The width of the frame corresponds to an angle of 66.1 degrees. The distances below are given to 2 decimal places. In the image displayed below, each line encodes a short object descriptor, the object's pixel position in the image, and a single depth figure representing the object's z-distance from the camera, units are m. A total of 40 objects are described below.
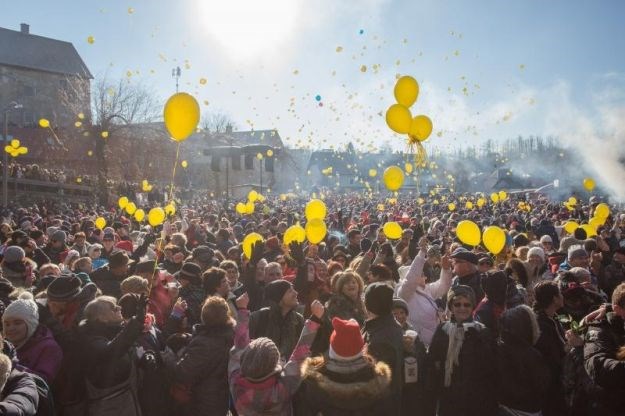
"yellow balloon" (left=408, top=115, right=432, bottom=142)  7.80
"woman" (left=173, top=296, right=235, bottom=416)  3.53
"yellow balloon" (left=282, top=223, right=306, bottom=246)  6.44
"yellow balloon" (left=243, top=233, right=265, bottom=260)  6.84
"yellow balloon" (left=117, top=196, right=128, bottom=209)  13.45
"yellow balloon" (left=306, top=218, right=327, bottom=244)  6.66
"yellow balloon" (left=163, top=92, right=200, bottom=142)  5.01
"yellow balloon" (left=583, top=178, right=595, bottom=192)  15.07
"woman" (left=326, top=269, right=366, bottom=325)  4.12
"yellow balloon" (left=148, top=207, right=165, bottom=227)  8.96
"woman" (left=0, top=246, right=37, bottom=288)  5.69
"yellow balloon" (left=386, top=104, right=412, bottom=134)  7.42
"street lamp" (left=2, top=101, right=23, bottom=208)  19.45
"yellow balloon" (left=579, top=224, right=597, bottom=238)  8.49
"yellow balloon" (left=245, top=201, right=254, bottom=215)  14.18
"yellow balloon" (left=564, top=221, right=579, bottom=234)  9.44
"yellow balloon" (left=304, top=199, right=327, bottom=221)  7.35
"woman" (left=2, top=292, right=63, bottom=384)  3.07
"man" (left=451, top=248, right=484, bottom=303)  4.86
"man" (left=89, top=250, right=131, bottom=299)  5.55
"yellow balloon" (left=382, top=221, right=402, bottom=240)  7.98
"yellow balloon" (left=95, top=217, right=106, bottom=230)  11.77
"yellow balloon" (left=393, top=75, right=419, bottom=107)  7.40
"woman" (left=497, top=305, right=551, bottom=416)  3.23
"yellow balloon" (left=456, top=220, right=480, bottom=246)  6.45
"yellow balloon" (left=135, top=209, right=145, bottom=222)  12.34
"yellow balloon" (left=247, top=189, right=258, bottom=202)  15.41
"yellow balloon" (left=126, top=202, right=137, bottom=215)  13.15
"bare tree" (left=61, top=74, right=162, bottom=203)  28.17
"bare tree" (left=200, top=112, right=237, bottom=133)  69.06
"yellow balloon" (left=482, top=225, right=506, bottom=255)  6.47
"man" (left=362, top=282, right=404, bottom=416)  3.32
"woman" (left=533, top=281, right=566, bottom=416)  3.41
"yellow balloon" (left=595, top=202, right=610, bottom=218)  10.26
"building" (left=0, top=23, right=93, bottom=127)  55.41
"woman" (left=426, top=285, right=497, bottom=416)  3.26
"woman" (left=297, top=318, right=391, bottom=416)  2.74
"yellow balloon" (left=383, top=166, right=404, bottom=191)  9.68
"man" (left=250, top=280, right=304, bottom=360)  4.13
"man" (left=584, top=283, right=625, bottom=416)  2.79
